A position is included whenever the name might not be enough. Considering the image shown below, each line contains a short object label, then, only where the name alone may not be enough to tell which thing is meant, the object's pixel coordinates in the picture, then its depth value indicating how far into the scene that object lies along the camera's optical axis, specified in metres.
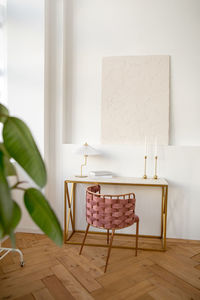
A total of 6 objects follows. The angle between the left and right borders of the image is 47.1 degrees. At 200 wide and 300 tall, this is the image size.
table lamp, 2.52
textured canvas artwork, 2.69
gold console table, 2.37
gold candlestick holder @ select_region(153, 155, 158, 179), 2.59
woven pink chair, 1.99
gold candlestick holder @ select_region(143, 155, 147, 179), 2.61
